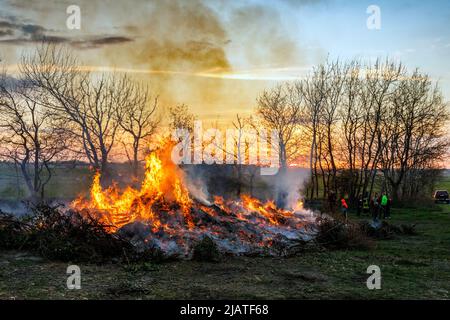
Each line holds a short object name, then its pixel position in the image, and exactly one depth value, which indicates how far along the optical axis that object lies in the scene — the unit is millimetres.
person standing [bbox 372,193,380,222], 24977
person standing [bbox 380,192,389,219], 25744
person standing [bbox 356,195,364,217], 28828
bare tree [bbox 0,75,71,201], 30922
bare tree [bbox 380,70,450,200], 36750
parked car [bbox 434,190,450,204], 46519
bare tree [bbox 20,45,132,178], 29500
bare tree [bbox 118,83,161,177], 33406
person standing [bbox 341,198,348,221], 22428
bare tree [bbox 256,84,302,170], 39625
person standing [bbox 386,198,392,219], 27002
